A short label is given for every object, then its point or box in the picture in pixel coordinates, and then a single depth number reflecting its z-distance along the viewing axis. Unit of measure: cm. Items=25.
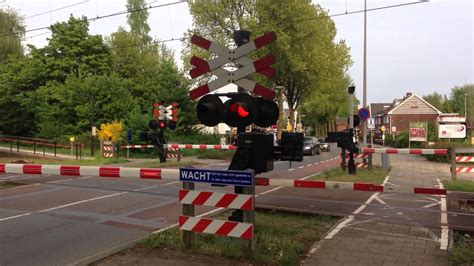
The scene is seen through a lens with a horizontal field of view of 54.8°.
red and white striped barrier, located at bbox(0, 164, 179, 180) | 718
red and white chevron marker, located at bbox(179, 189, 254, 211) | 552
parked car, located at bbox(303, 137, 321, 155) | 3490
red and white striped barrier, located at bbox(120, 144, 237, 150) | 2107
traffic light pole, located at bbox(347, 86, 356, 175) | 1636
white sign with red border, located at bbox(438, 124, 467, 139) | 2681
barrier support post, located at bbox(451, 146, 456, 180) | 1510
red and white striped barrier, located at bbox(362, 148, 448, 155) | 1594
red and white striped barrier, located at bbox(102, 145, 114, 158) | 2636
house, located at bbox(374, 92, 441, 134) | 8550
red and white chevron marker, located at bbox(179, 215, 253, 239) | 552
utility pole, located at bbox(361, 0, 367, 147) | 2125
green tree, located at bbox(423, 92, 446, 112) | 9888
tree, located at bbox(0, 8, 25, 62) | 4412
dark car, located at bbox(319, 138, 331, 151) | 4303
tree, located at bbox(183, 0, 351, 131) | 3609
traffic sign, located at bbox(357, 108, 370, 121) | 1880
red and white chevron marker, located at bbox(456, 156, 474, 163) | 1540
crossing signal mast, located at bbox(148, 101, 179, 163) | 2142
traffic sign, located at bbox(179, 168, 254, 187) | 552
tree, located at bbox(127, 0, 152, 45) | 6394
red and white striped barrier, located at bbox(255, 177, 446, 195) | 680
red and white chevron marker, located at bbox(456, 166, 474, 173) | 1332
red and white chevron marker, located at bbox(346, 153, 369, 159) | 1726
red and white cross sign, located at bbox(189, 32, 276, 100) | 617
